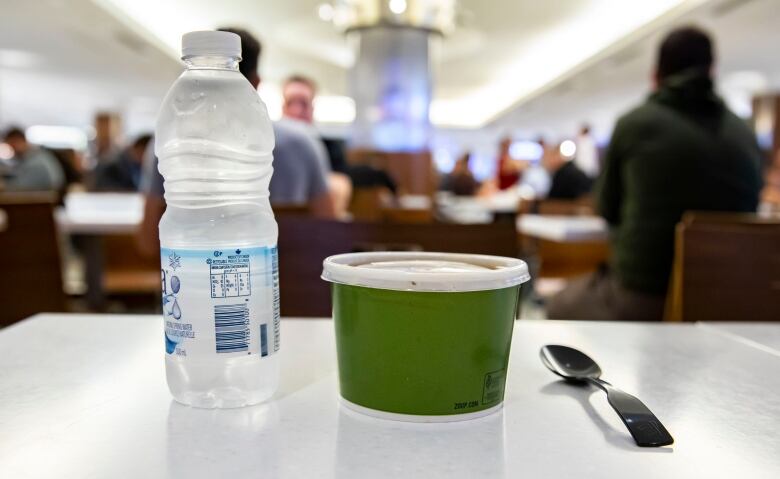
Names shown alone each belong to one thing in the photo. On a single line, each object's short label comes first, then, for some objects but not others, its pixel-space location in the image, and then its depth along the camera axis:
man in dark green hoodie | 2.04
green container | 0.52
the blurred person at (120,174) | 6.32
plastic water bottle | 0.54
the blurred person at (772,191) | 5.23
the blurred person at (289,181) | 2.13
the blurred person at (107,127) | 14.54
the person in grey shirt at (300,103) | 3.10
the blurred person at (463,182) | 9.18
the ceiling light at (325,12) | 7.52
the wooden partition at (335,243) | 1.28
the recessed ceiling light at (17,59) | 9.12
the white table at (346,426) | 0.45
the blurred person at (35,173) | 5.91
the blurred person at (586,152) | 11.18
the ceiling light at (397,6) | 7.77
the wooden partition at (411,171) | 6.86
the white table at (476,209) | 5.14
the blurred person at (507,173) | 9.29
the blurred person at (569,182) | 5.72
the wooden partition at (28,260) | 2.02
